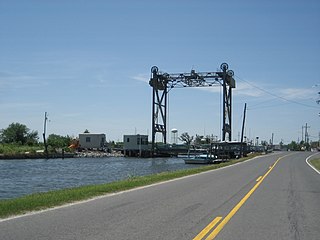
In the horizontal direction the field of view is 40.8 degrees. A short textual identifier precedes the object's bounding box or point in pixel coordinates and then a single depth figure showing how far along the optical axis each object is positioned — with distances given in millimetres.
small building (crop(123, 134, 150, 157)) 109812
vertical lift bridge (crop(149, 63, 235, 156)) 84750
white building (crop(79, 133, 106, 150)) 121562
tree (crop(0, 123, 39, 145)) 129125
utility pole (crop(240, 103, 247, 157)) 92375
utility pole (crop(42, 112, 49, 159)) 93719
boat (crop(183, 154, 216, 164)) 73744
